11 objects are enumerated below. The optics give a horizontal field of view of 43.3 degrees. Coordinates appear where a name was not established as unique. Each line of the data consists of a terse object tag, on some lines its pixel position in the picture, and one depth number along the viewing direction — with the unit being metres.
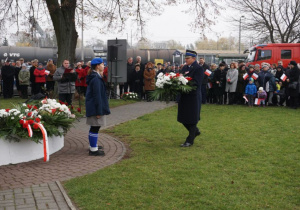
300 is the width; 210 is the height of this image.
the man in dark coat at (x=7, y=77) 19.12
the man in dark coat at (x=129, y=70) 19.27
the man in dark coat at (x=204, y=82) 16.39
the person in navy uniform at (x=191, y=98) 8.09
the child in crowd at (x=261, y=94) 16.39
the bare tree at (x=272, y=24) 37.84
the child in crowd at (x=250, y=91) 16.36
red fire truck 26.67
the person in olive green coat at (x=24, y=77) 18.89
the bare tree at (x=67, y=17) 16.66
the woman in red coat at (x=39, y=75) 18.36
